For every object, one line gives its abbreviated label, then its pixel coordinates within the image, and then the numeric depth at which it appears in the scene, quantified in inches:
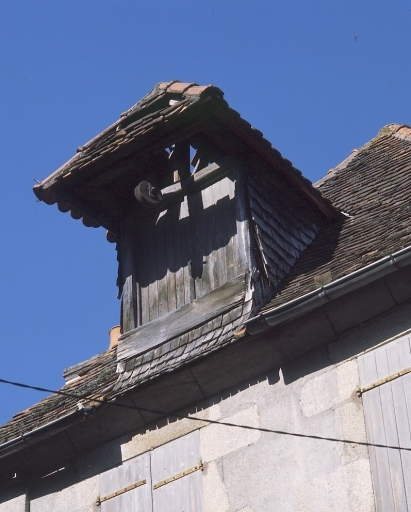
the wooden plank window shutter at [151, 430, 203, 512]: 639.1
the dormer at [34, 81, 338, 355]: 709.3
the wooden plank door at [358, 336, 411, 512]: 552.4
